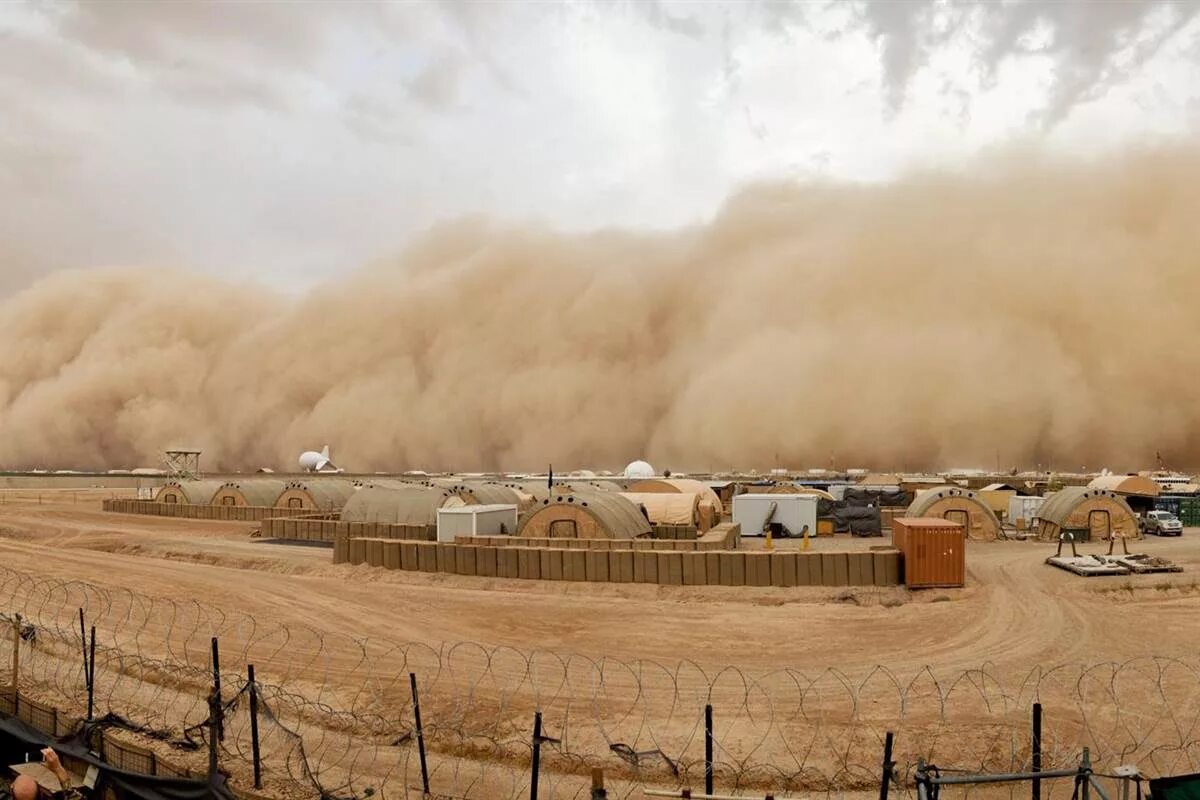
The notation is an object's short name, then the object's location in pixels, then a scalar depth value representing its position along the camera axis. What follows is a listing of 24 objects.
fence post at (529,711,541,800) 7.21
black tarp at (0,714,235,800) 7.11
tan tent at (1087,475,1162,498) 39.45
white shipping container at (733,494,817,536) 29.05
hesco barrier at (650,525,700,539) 26.98
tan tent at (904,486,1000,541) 28.05
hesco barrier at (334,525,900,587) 18.47
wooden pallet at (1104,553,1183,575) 19.66
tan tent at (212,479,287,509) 39.69
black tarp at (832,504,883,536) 30.58
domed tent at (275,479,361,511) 37.31
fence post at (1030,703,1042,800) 7.05
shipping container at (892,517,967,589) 17.97
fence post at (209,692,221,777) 7.18
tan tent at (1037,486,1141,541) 27.64
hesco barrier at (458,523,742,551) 22.20
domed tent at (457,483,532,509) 35.56
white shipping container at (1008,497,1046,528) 32.44
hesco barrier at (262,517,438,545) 25.39
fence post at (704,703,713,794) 7.25
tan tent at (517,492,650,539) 22.97
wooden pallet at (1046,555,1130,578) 19.66
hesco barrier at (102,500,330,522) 34.25
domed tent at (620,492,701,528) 28.81
